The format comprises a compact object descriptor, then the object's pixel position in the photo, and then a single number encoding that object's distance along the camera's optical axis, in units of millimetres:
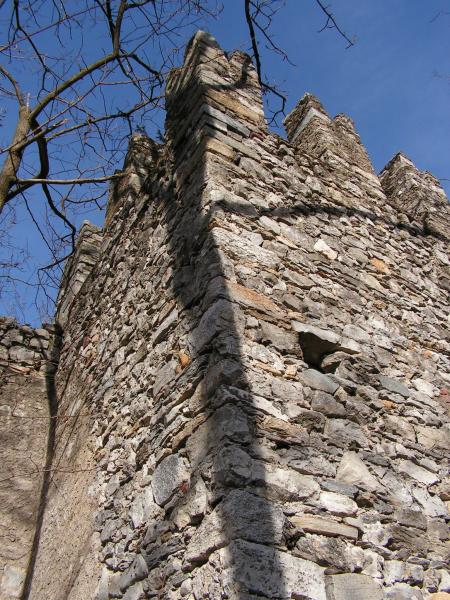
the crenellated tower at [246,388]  2111
